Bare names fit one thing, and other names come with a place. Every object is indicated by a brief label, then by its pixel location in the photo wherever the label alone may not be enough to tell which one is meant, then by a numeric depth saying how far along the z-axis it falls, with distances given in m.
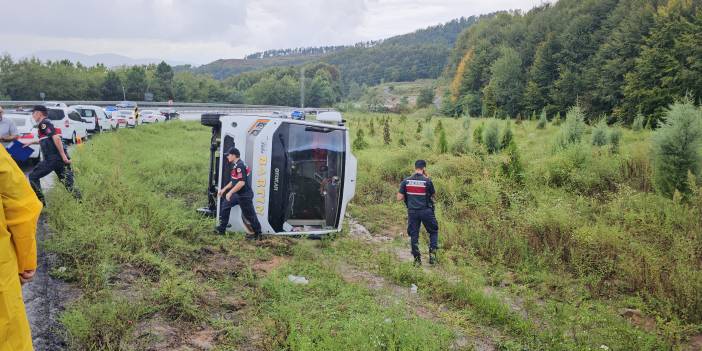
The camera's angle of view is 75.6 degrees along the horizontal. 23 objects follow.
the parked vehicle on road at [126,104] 39.60
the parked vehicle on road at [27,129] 10.66
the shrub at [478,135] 17.74
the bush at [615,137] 15.85
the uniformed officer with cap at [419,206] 7.36
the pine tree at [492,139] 16.80
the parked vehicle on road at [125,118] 25.80
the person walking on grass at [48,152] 7.20
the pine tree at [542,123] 26.59
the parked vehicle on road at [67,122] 16.08
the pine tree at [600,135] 15.87
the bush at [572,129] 15.84
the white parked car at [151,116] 32.41
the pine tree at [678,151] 9.80
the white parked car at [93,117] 20.92
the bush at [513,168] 11.68
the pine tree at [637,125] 22.42
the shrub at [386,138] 21.66
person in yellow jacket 2.38
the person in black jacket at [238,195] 7.35
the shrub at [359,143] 20.11
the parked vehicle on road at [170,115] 35.88
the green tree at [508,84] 58.75
